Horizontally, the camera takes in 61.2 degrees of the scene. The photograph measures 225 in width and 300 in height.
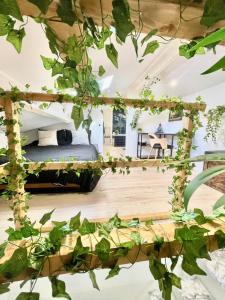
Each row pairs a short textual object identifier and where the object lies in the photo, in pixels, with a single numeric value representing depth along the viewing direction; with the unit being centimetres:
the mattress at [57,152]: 318
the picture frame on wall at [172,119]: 535
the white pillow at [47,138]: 480
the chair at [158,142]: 504
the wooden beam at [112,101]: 130
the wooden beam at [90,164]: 147
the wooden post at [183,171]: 172
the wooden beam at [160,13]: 41
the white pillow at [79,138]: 559
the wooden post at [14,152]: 133
